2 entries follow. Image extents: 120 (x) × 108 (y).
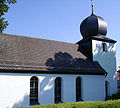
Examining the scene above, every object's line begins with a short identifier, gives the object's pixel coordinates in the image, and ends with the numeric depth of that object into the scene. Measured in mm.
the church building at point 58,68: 13026
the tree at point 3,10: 15321
